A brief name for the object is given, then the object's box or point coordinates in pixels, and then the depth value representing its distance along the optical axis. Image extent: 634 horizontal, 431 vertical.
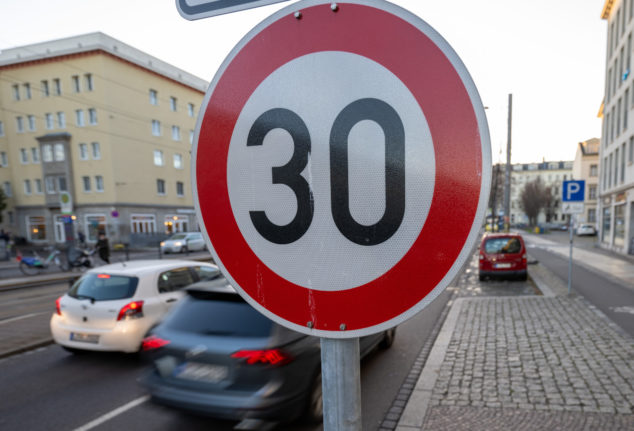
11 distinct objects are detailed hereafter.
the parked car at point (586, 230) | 44.03
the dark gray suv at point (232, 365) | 3.48
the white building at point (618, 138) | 22.16
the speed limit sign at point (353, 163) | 0.84
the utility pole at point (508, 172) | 20.12
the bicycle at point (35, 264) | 16.29
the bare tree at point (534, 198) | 69.00
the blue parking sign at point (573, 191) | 10.85
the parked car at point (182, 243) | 27.19
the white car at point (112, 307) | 5.75
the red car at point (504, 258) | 12.70
